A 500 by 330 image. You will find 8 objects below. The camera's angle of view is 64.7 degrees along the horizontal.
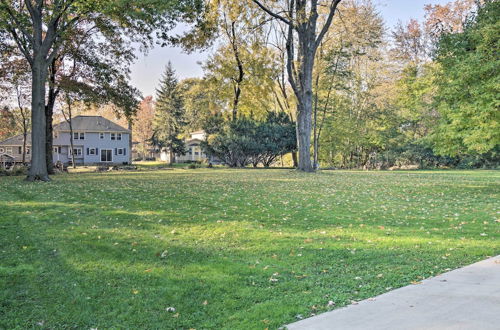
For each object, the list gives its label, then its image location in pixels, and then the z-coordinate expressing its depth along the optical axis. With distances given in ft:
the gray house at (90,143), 172.04
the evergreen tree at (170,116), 172.96
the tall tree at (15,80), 88.84
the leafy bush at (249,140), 124.26
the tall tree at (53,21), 56.49
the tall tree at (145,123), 246.88
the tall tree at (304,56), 77.92
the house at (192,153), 218.22
